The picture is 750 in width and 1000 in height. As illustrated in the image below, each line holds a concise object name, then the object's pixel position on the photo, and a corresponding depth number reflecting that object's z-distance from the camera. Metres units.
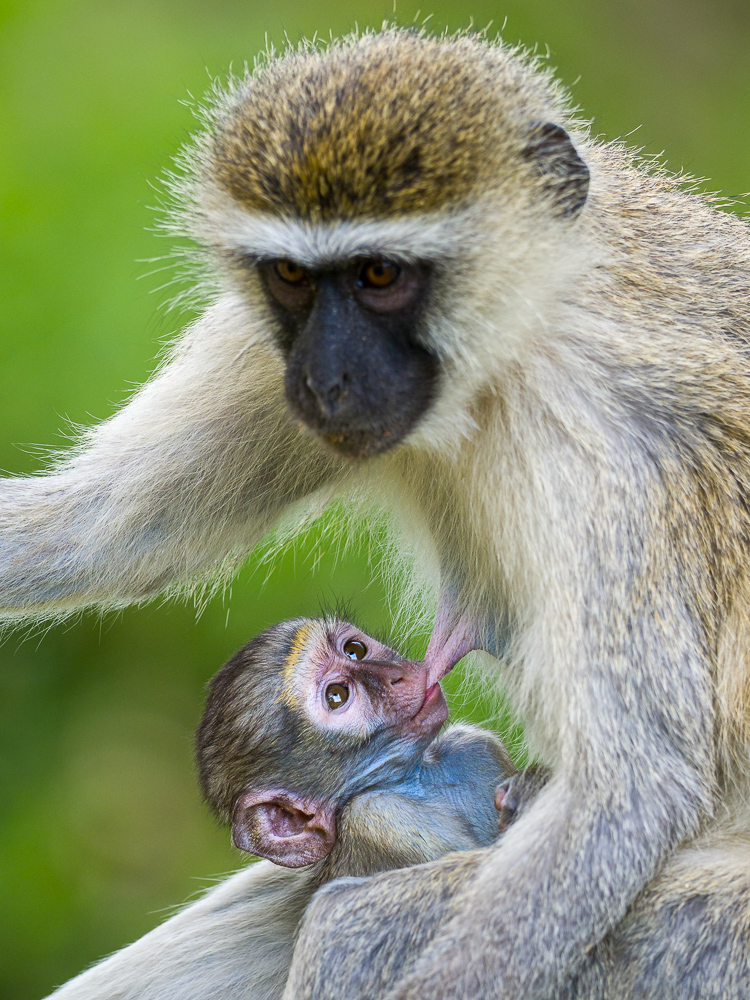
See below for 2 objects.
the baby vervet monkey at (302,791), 7.07
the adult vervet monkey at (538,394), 5.75
